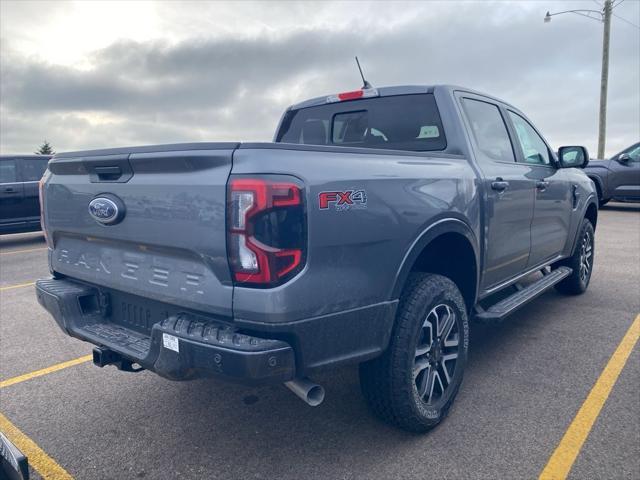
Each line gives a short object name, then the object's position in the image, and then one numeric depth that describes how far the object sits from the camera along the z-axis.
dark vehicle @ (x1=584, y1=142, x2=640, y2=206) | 13.71
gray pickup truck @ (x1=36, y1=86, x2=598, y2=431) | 2.06
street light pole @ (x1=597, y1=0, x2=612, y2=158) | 21.80
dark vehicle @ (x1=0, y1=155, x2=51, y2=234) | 9.89
